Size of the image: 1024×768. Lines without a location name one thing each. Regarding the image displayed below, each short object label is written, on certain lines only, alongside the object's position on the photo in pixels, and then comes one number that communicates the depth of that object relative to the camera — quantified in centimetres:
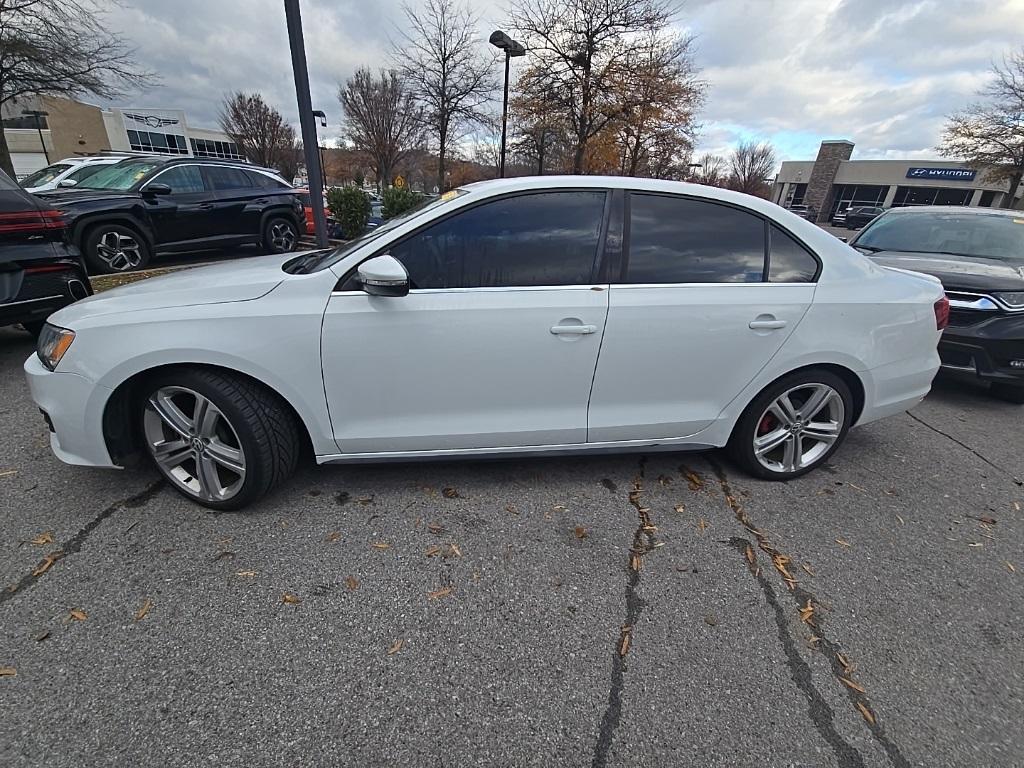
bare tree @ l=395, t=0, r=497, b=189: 1672
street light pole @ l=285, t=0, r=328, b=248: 539
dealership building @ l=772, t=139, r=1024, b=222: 4169
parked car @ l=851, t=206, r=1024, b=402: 404
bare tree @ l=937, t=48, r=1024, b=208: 2358
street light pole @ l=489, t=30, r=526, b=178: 1175
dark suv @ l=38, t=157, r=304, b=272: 646
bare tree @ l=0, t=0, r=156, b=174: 1377
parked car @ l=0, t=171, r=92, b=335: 353
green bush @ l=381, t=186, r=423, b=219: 1084
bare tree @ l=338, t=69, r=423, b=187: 2650
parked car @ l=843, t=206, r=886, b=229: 3605
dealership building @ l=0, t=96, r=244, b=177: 4397
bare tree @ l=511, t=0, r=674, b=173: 1465
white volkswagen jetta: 223
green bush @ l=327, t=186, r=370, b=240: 1070
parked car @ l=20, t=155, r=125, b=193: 761
